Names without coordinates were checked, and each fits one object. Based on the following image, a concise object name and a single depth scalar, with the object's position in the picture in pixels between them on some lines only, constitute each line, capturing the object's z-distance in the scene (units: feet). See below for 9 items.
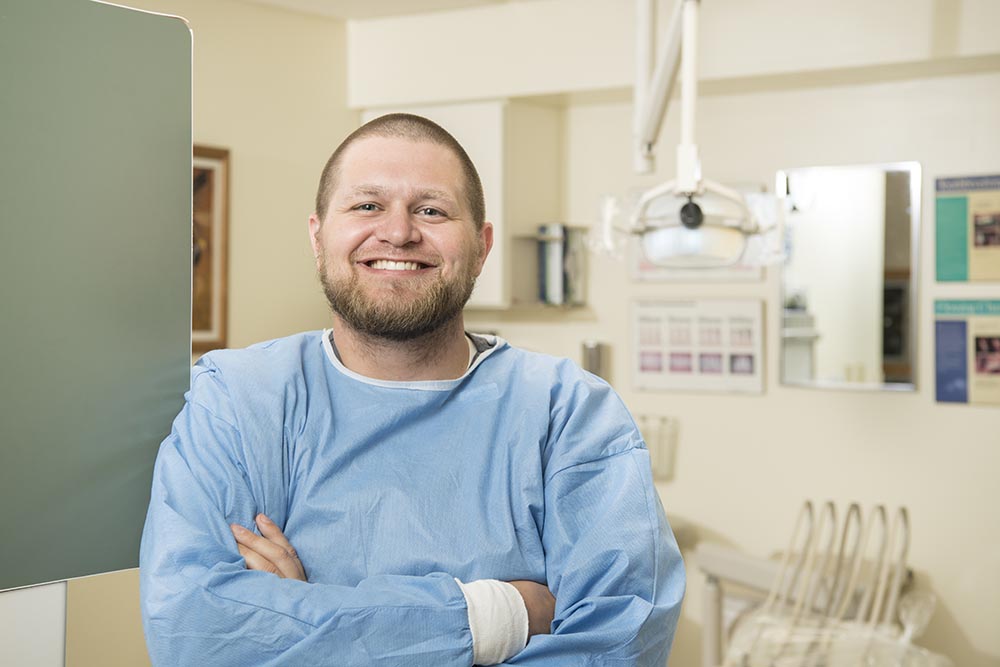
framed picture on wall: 8.87
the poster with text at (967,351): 9.59
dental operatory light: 6.70
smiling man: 3.64
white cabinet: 10.44
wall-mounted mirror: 9.93
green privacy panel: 3.67
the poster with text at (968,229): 9.59
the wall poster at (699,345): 10.55
